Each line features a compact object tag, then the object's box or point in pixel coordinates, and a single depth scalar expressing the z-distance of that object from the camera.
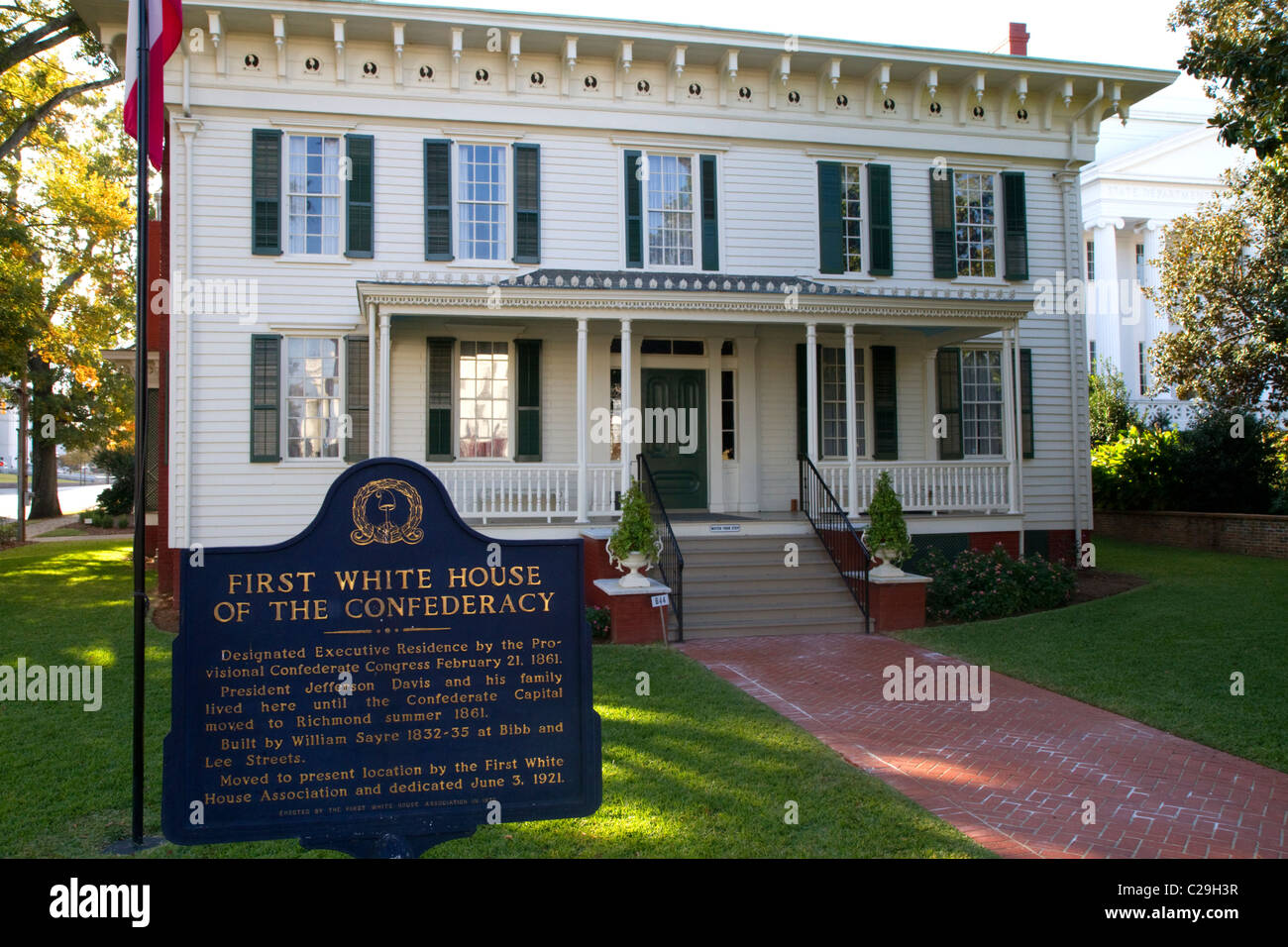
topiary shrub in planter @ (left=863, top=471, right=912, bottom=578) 12.00
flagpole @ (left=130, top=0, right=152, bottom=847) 4.83
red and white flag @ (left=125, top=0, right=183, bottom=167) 5.43
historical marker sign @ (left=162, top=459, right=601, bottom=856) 3.85
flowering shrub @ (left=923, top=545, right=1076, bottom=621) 12.50
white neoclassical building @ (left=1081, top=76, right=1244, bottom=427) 33.16
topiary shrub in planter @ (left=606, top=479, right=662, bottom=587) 11.14
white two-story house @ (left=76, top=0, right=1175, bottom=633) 13.61
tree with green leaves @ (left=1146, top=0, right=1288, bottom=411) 19.05
